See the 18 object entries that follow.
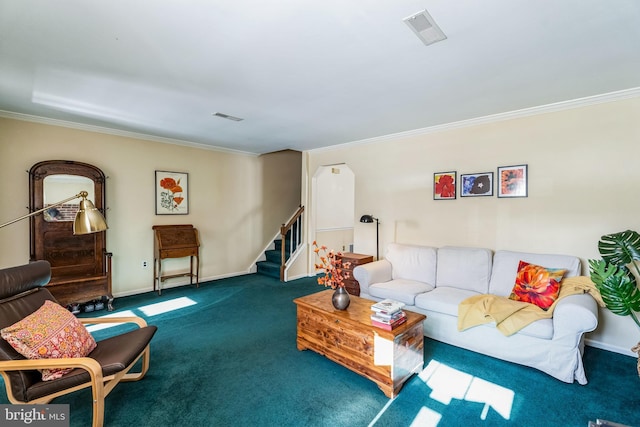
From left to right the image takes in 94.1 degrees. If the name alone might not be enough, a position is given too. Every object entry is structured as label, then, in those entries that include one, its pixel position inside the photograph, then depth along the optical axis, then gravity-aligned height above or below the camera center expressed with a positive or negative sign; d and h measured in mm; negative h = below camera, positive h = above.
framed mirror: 3852 -309
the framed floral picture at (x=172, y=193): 5047 +365
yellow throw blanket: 2627 -915
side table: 4285 -849
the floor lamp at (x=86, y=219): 2084 -30
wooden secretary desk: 4879 -543
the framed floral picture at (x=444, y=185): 4008 +355
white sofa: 2402 -903
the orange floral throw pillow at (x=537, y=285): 2805 -731
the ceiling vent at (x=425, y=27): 1795 +1170
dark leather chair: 1706 -944
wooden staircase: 5719 -820
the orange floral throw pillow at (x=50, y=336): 1782 -771
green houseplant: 2238 -519
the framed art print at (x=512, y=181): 3463 +356
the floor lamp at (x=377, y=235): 4798 -372
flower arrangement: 2703 -541
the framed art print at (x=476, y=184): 3719 +344
